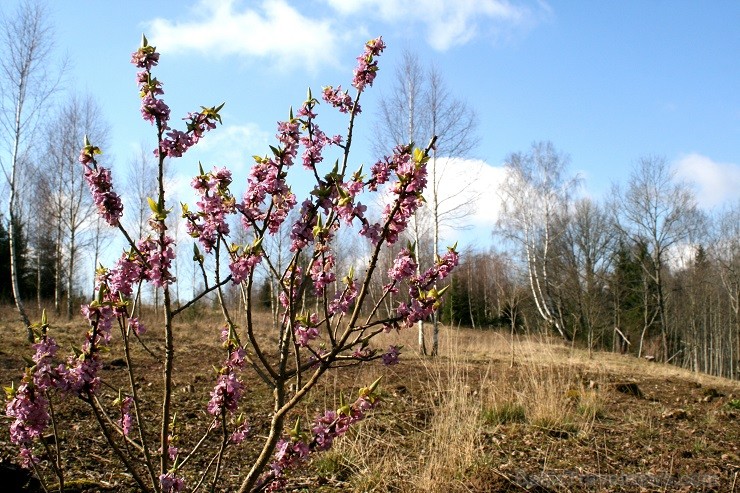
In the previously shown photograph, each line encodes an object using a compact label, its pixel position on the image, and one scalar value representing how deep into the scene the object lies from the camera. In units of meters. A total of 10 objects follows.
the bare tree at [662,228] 24.75
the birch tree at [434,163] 14.56
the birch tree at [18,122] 12.11
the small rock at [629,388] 6.84
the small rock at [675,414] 5.46
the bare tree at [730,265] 31.69
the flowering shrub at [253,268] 1.74
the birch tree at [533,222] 24.00
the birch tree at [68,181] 18.52
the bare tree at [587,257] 27.73
